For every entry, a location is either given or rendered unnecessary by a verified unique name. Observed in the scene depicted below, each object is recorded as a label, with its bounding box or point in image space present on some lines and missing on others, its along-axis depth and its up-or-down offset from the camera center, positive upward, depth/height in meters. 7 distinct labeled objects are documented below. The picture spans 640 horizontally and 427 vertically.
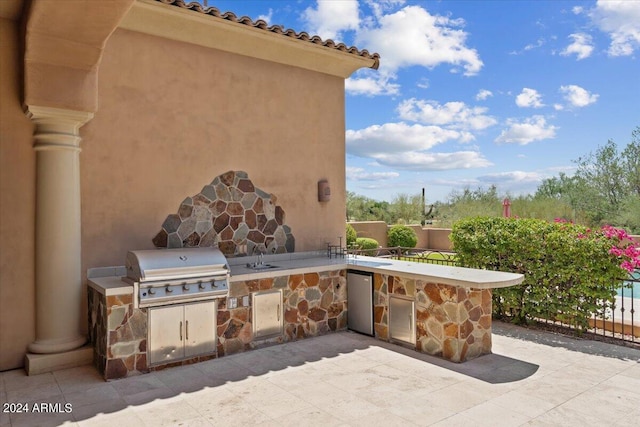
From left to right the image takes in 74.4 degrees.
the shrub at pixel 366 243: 17.88 -1.30
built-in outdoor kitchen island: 5.26 -1.40
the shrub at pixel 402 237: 20.45 -1.18
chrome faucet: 7.14 -0.74
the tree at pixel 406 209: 28.45 +0.26
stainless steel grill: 5.22 -0.78
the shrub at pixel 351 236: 17.64 -0.97
